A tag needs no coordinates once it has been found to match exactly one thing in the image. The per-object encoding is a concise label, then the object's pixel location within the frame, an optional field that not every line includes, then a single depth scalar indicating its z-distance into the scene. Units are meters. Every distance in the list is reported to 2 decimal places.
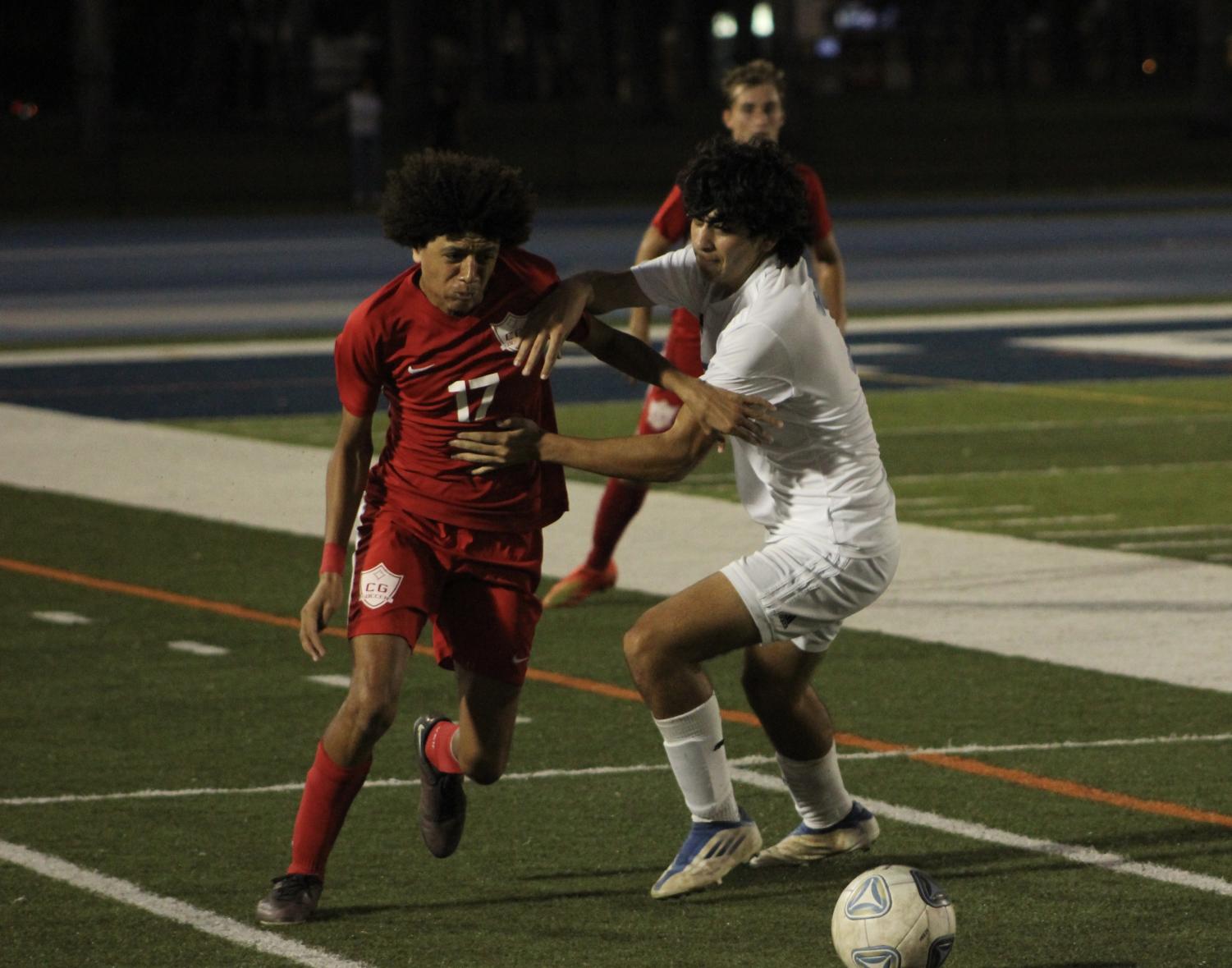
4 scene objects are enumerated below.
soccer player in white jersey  12.49
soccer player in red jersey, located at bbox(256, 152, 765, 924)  12.50
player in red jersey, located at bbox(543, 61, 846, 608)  20.84
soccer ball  11.35
